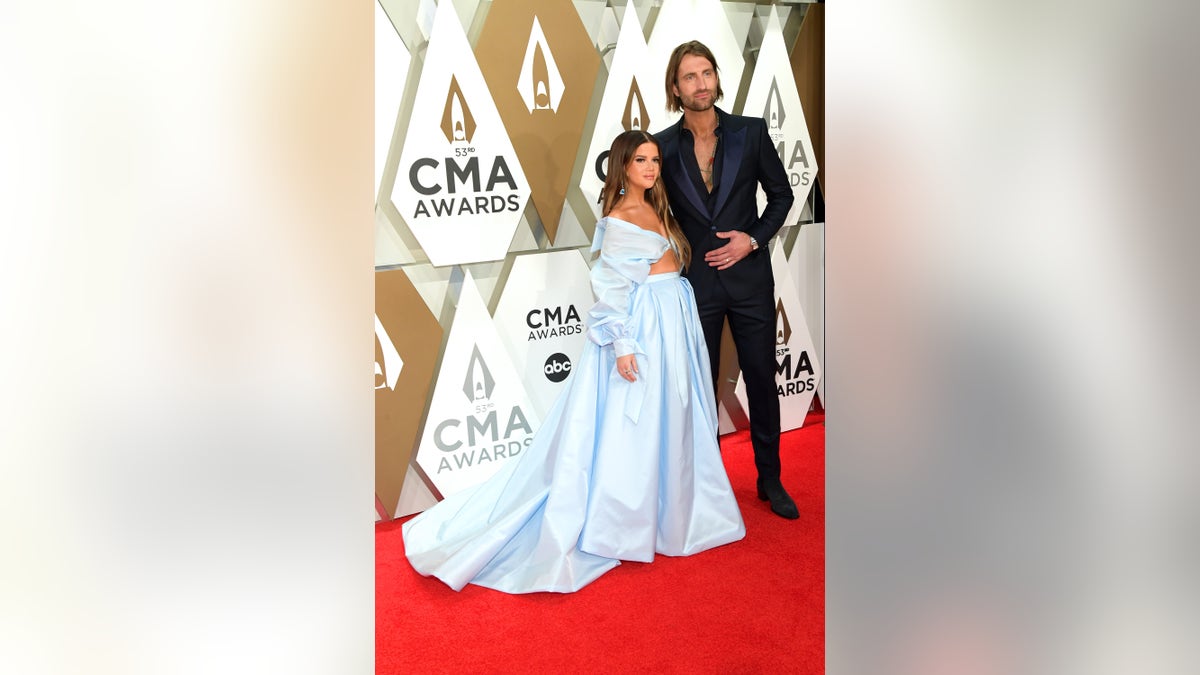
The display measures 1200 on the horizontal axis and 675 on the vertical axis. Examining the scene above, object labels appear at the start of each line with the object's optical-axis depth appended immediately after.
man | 3.30
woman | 2.95
